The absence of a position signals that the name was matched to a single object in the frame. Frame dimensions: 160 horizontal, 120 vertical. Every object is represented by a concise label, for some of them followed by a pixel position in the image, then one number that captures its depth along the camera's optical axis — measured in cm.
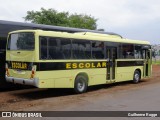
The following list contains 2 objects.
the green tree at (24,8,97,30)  4194
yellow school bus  1318
